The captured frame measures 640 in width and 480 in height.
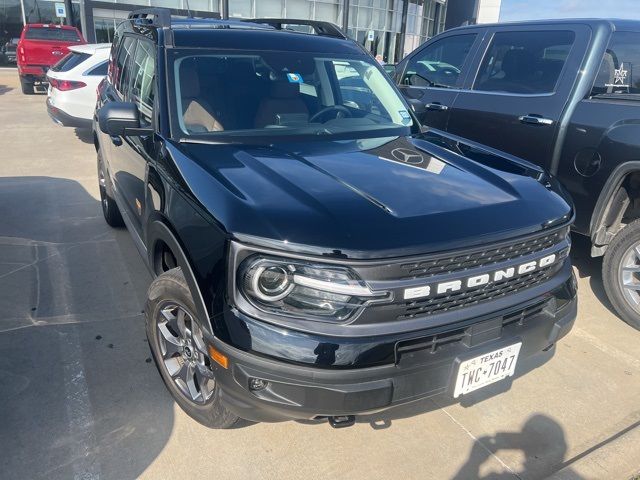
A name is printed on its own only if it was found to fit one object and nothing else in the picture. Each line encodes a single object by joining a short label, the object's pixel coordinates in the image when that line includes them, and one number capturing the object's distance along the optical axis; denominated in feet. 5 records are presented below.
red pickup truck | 47.80
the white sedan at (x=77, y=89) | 28.35
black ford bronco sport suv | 6.66
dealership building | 65.46
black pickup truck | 12.35
